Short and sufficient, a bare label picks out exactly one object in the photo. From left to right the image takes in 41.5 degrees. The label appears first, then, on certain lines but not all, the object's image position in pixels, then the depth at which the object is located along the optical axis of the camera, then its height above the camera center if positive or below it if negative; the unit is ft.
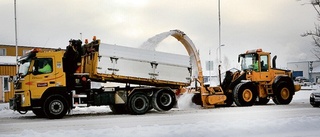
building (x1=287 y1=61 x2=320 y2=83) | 408.14 +11.27
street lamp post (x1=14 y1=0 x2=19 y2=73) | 100.71 +17.26
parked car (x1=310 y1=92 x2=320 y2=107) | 68.33 -3.42
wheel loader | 73.72 -0.64
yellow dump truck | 56.34 +0.23
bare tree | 101.00 +10.82
